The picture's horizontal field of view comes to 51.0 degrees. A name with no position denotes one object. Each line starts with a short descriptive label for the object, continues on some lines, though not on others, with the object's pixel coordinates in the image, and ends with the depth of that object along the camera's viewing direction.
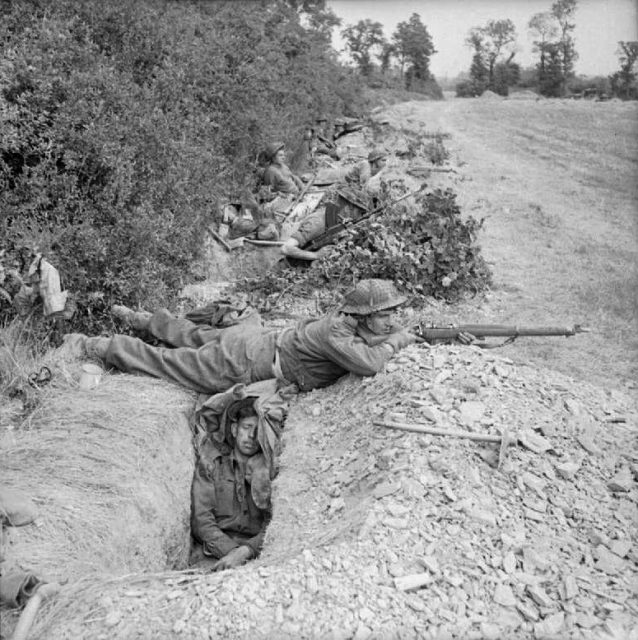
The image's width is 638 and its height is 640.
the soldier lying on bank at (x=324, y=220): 8.62
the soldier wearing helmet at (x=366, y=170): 10.48
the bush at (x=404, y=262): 7.99
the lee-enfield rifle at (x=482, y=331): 5.62
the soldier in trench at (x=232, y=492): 5.12
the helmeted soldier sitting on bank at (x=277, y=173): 11.64
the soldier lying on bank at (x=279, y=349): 5.25
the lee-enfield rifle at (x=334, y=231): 8.55
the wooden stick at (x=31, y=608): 3.27
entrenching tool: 4.23
